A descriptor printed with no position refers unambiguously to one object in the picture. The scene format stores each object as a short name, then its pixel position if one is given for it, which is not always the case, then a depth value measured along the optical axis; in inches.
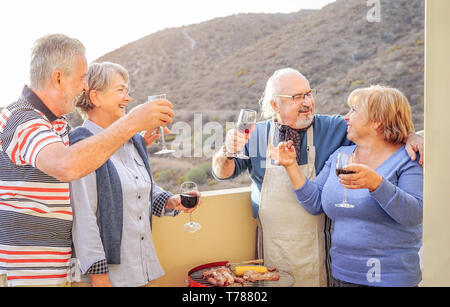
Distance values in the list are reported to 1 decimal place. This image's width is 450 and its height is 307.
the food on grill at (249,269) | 105.3
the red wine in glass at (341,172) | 86.5
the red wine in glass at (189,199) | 95.6
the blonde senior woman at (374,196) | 88.9
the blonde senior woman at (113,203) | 82.0
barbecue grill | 99.5
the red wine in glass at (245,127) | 97.3
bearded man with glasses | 110.0
